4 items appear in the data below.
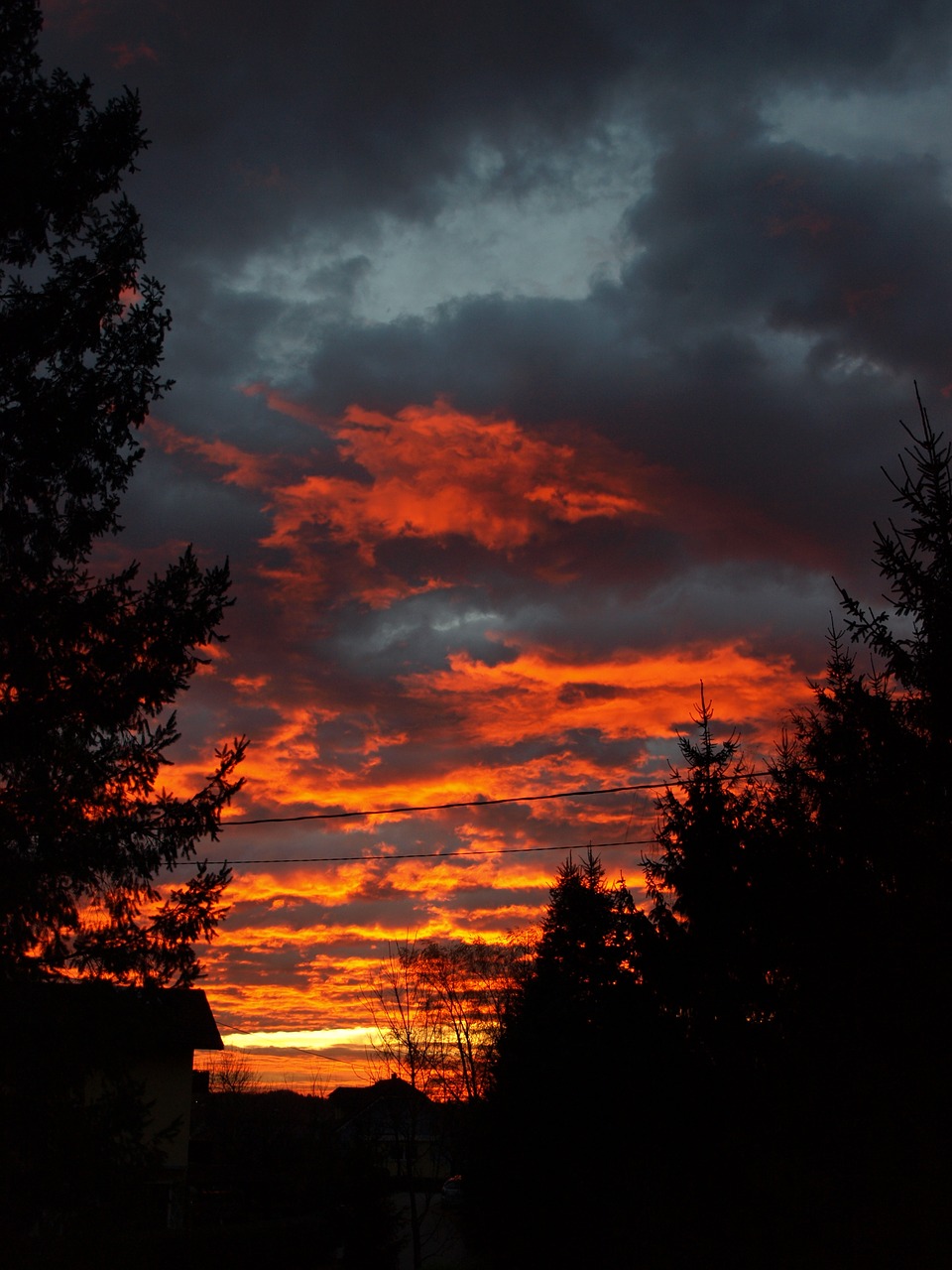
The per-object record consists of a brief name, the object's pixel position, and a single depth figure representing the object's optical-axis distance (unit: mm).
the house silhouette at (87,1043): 11773
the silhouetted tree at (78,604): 12789
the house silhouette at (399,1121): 35438
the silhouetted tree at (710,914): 20750
